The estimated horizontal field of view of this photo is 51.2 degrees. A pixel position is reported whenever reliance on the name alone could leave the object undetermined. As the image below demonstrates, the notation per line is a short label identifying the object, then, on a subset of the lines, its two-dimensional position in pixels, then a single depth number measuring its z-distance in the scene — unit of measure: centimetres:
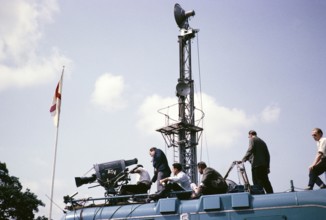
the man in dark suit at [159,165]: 983
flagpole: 1340
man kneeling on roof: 823
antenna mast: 2741
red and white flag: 1522
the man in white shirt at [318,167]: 784
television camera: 998
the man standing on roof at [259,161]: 866
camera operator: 976
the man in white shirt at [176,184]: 859
